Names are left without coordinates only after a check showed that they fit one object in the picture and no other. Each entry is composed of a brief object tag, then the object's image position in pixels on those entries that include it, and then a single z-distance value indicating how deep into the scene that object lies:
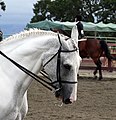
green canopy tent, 28.75
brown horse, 17.89
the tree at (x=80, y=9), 69.94
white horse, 4.83
